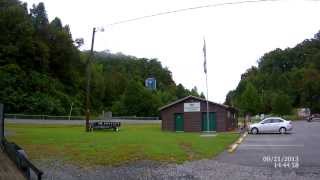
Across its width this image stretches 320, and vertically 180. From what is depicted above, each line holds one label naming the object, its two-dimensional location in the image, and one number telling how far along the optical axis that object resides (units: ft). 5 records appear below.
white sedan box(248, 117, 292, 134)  76.57
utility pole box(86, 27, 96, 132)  71.61
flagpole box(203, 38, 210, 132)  68.32
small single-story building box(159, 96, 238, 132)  91.87
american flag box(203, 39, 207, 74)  68.31
